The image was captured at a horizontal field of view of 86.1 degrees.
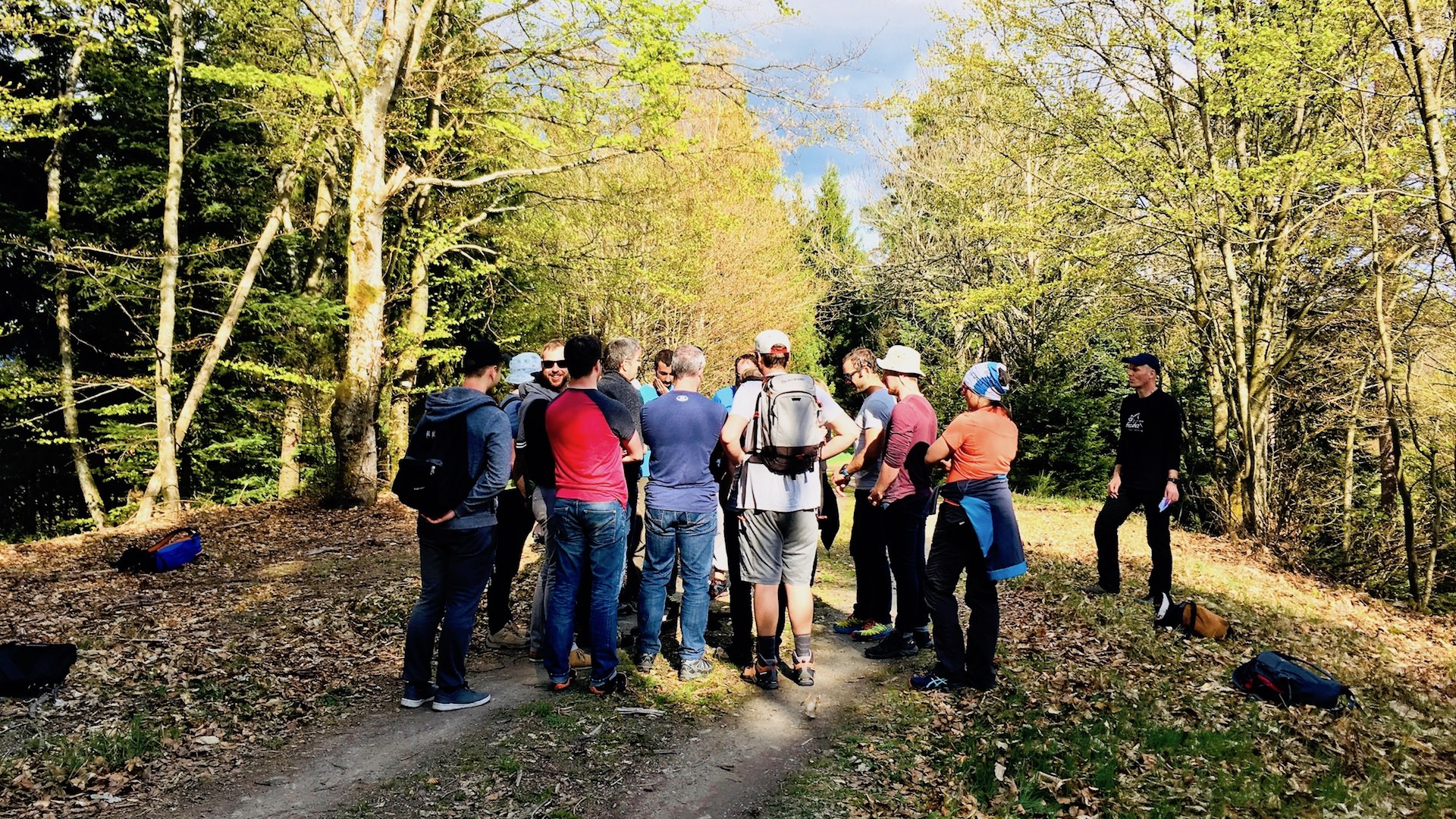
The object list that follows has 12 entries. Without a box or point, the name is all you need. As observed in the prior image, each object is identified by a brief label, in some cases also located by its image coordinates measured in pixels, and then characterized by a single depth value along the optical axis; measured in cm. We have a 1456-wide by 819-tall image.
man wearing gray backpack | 479
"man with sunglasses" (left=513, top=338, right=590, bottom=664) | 486
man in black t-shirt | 668
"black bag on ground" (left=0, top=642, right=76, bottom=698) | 466
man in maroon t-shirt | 551
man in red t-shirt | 463
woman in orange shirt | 490
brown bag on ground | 646
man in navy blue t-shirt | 486
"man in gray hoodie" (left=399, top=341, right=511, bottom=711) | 443
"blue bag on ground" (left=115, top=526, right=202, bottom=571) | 811
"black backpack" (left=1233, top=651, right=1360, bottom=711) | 511
